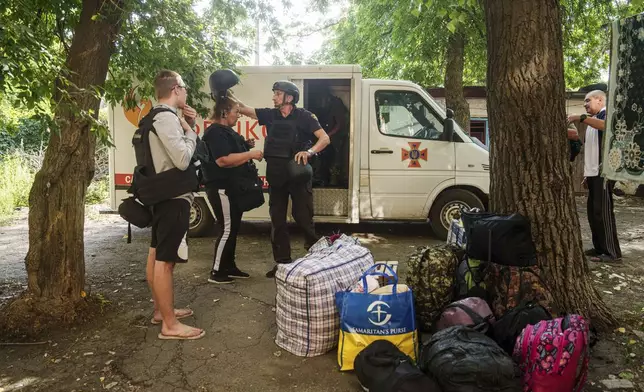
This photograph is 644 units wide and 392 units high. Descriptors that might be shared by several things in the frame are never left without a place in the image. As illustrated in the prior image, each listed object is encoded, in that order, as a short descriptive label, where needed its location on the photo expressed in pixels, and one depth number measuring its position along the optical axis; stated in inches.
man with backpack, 135.0
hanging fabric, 138.3
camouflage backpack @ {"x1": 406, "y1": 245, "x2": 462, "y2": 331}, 141.9
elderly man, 222.1
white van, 270.1
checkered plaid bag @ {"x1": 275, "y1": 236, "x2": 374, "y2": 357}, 131.7
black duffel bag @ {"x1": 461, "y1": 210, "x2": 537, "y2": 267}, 137.3
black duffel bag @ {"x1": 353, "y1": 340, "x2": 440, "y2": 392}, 101.9
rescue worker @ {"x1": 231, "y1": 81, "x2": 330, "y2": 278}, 194.2
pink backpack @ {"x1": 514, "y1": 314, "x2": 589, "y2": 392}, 103.0
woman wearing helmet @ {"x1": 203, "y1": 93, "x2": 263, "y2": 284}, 187.3
